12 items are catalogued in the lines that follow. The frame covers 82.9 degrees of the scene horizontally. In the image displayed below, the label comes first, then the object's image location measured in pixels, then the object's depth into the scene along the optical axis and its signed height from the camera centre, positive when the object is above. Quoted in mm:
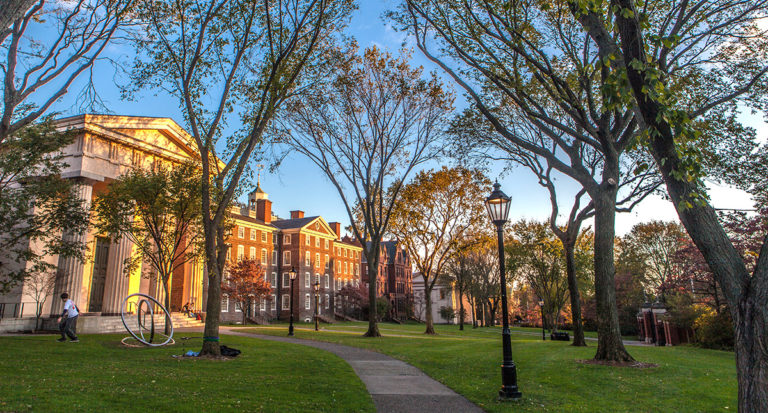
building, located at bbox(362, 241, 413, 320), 74812 +280
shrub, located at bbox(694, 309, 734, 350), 19859 -2085
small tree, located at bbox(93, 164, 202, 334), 19109 +3340
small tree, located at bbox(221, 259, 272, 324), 40938 -288
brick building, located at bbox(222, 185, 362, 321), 49759 +3313
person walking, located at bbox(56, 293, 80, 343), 15645 -1506
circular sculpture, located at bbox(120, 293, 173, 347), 14238 -2107
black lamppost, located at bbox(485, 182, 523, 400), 7547 -226
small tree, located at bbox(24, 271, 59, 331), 22438 -443
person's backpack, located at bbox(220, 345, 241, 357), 12665 -2044
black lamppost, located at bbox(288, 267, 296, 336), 24862 -2340
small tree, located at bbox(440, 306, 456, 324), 75688 -5132
